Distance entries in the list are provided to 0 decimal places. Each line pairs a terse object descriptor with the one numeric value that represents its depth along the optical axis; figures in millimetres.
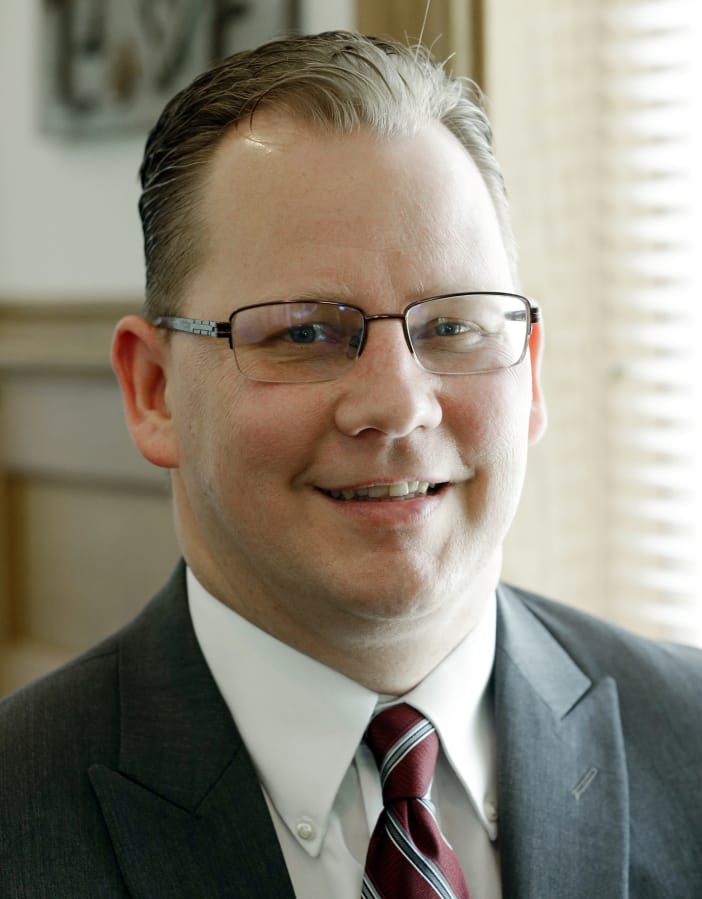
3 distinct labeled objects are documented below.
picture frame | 1258
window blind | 1108
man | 813
